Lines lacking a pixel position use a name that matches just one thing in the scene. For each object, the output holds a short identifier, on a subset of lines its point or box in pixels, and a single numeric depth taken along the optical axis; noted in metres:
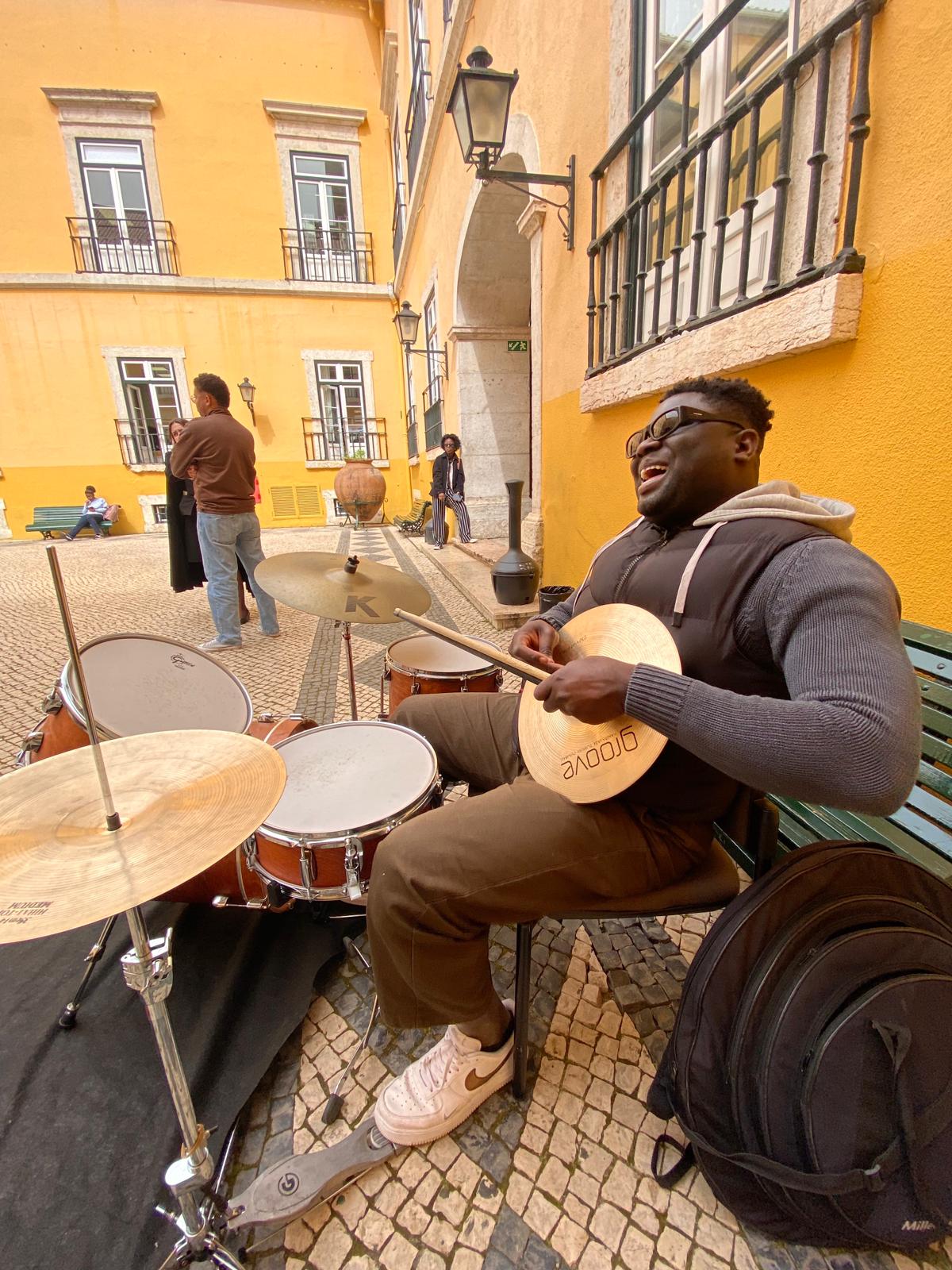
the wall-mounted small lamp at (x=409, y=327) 9.31
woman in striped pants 7.94
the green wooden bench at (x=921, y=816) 1.30
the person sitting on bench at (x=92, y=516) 12.51
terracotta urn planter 13.41
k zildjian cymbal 1.95
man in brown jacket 3.98
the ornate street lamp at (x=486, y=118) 3.41
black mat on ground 1.15
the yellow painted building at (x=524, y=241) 1.65
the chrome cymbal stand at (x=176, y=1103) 0.87
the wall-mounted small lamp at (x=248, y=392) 13.42
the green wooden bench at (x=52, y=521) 12.84
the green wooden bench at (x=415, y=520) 11.27
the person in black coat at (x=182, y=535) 4.54
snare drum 1.31
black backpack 0.97
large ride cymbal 0.75
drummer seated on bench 0.91
